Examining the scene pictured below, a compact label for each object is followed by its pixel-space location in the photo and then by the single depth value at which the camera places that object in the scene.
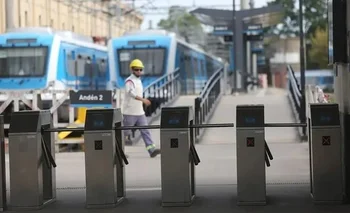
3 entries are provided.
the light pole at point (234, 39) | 33.62
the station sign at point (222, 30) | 40.41
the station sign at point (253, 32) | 39.76
